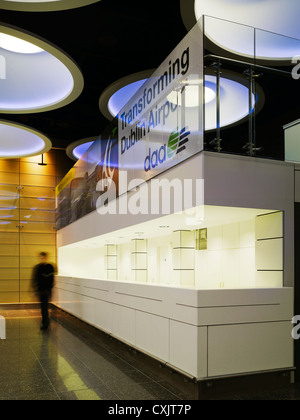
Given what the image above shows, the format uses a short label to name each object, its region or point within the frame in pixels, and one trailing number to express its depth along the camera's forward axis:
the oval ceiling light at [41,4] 6.21
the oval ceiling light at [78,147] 15.22
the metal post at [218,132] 5.84
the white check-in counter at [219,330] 5.40
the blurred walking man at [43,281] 11.33
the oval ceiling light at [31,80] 9.09
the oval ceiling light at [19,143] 13.62
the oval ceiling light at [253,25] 6.59
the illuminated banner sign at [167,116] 5.87
